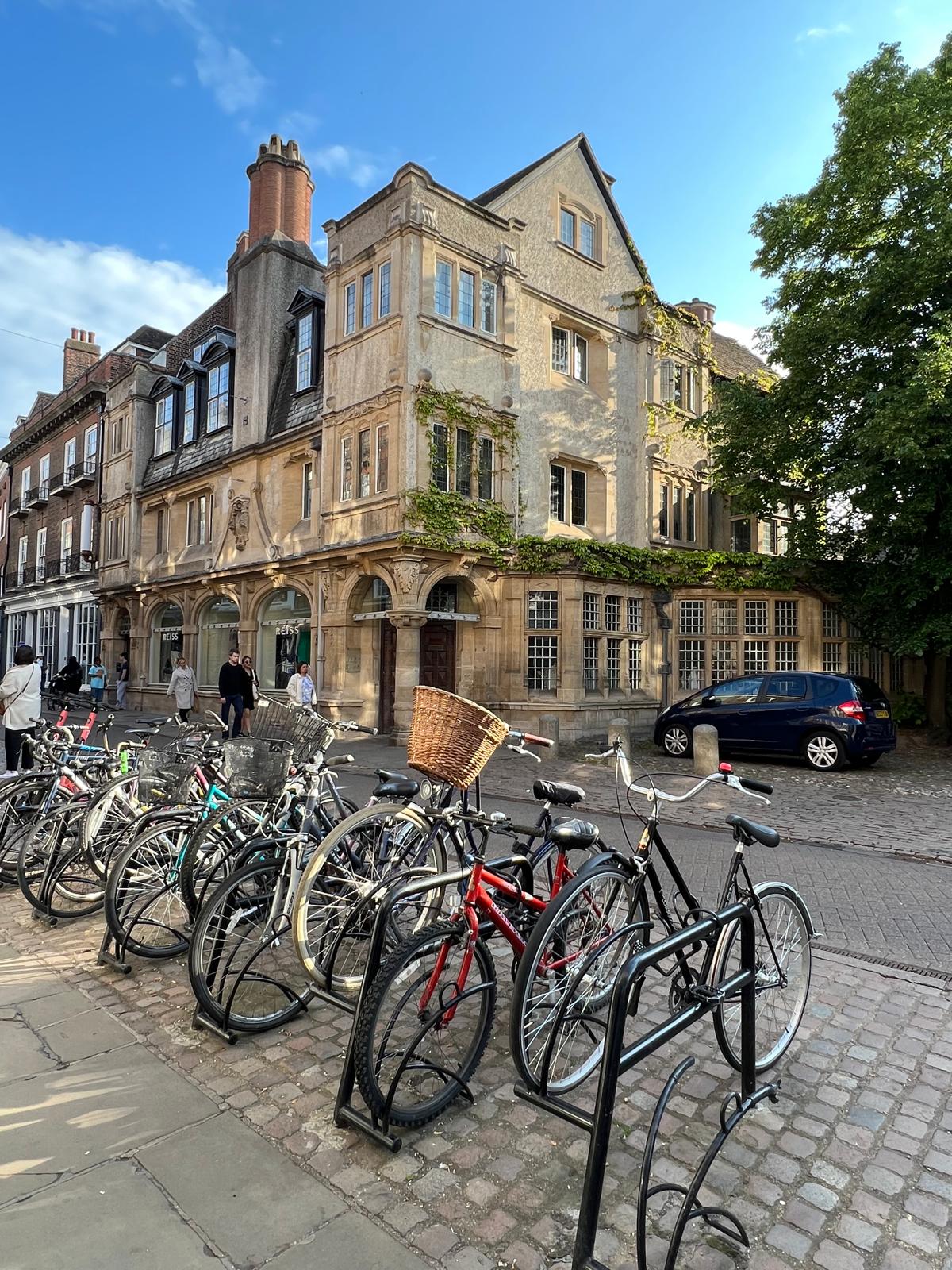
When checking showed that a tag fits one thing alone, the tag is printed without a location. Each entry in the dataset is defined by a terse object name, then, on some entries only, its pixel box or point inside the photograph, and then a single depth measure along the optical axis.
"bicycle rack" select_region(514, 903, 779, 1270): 1.94
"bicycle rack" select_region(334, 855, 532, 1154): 2.62
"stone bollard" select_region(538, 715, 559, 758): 14.79
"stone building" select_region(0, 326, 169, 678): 30.33
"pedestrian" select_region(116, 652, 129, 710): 25.38
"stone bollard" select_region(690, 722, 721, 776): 12.26
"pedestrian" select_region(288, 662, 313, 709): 14.56
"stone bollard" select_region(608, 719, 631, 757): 14.21
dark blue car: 12.50
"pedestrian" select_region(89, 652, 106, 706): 22.36
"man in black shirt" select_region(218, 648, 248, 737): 14.64
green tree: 14.45
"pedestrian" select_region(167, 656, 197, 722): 18.41
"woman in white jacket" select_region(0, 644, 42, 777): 7.89
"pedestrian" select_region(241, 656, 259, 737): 15.02
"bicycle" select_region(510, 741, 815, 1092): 2.81
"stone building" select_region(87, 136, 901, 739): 16.31
